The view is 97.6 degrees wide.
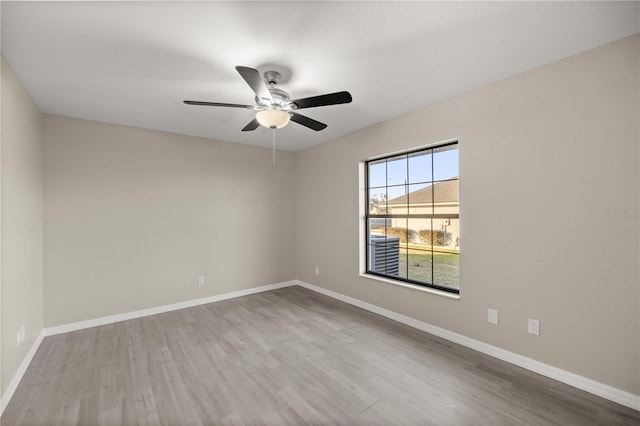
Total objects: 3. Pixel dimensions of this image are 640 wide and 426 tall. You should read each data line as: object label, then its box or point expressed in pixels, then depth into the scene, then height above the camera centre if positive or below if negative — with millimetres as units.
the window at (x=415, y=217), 3182 -62
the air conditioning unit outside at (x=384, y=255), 3836 -597
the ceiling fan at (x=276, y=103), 2094 +882
